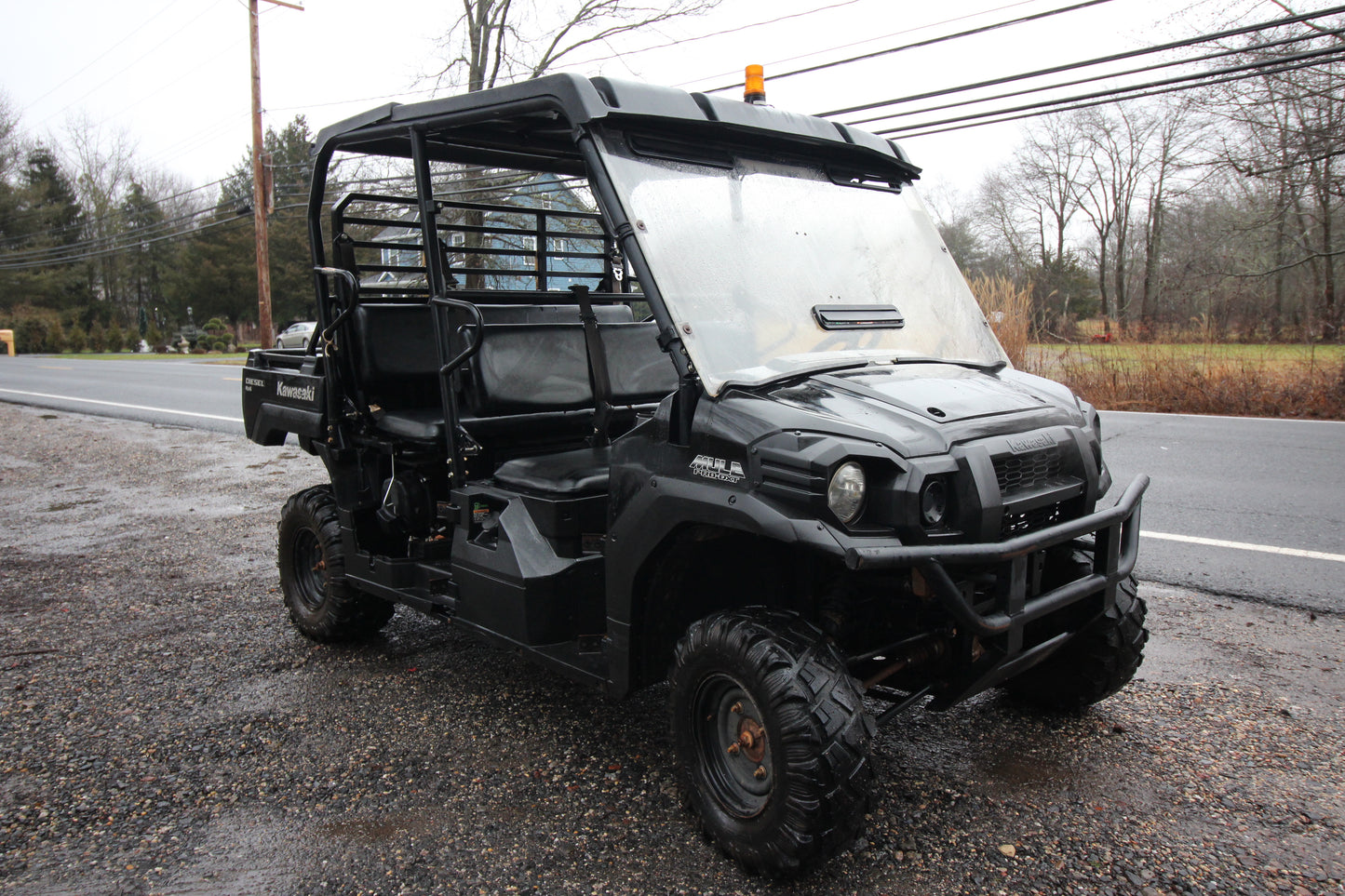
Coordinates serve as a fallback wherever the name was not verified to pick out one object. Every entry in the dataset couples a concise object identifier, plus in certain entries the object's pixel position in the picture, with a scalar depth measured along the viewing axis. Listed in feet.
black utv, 8.20
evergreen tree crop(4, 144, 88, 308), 174.70
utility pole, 82.43
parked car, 116.78
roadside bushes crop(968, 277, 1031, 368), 43.21
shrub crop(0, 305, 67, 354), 140.05
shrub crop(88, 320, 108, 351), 147.59
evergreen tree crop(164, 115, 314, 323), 164.45
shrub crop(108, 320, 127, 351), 148.15
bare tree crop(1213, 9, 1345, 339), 43.34
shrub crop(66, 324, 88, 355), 143.54
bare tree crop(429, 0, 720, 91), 68.85
